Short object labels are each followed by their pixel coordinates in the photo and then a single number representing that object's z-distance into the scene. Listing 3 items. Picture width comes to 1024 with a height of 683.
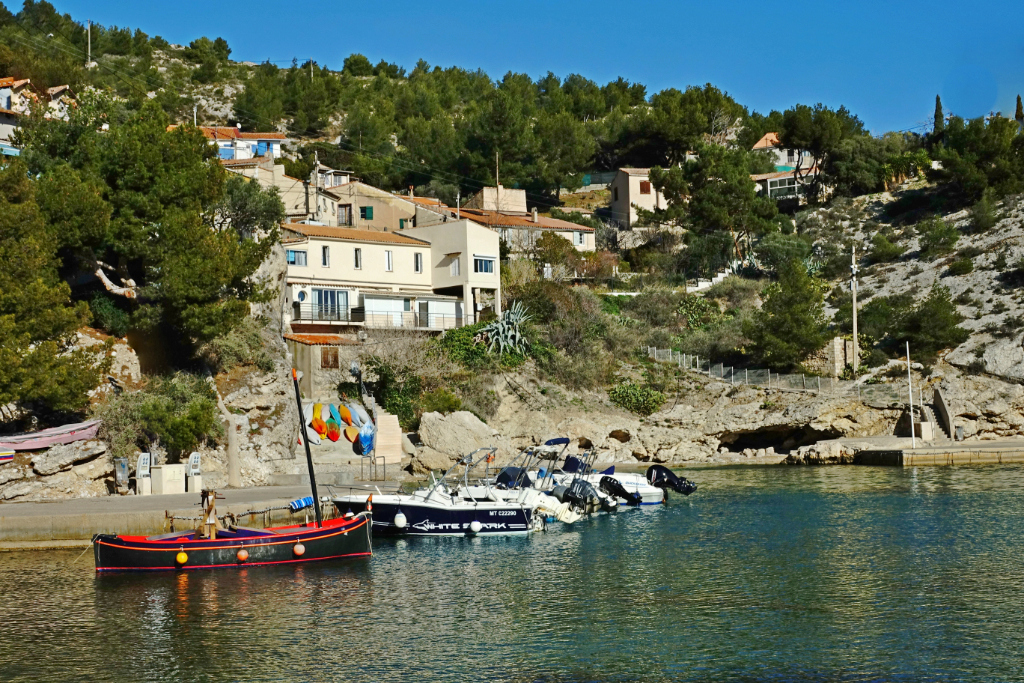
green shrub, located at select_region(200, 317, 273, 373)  42.72
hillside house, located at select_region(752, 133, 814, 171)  104.60
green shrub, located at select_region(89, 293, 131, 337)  40.41
